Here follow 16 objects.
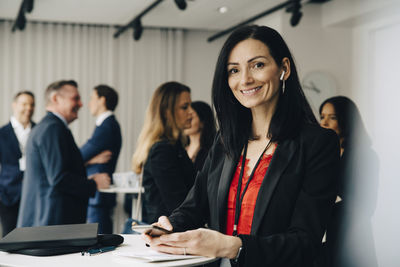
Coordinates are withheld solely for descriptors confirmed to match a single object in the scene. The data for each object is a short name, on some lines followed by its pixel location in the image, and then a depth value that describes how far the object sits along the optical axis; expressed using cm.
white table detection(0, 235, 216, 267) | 124
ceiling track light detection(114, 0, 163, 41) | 580
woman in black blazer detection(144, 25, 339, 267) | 134
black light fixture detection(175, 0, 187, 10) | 459
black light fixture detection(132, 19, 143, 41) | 620
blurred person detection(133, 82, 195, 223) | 251
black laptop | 134
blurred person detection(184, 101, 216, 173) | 382
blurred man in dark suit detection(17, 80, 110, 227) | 300
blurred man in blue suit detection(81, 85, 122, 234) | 464
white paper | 125
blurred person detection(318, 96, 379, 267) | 262
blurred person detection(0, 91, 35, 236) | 437
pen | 135
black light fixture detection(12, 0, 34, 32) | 514
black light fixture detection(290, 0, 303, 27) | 519
